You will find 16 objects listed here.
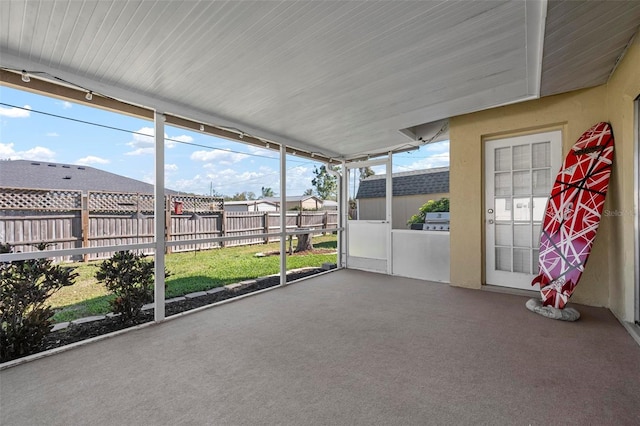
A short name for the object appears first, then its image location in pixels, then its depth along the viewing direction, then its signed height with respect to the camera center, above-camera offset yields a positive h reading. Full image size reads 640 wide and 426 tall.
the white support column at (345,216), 6.12 -0.10
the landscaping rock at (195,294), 4.12 -1.28
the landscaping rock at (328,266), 6.13 -1.25
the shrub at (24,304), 2.26 -0.80
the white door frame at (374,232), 5.42 -0.45
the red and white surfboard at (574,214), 2.89 -0.04
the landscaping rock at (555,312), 2.79 -1.08
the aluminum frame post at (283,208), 4.63 +0.06
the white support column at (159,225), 3.02 -0.14
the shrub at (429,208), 4.99 +0.06
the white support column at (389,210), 5.35 +0.03
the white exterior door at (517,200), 3.66 +0.15
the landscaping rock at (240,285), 4.63 -1.31
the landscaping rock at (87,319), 2.96 -1.19
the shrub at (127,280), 2.98 -0.78
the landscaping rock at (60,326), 2.78 -1.18
